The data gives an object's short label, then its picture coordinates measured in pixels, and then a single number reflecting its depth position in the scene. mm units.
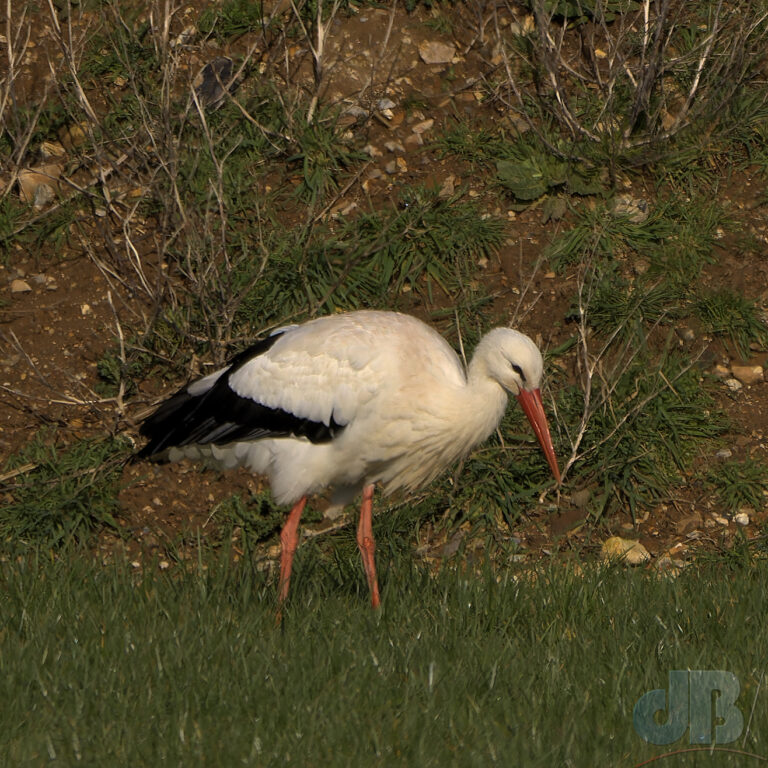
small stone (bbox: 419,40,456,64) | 16219
